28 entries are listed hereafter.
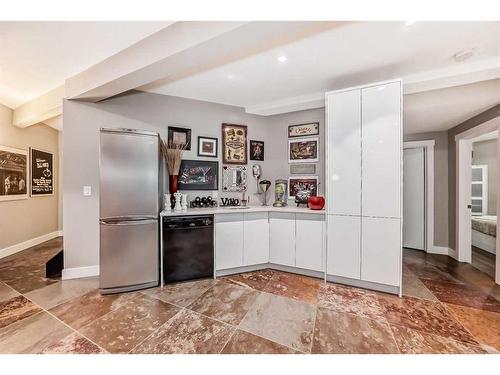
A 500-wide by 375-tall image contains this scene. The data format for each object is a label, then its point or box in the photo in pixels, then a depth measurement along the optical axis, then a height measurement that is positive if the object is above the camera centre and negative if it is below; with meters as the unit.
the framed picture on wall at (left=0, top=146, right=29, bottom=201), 3.82 +0.25
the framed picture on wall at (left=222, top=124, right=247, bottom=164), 3.80 +0.77
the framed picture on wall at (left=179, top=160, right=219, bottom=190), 3.51 +0.20
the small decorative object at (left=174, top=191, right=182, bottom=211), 3.16 -0.21
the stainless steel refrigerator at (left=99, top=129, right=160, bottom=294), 2.59 -0.28
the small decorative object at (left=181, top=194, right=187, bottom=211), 3.23 -0.22
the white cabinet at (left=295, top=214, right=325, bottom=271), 3.01 -0.76
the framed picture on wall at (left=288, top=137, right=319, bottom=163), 3.67 +0.64
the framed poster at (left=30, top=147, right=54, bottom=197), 4.45 +0.31
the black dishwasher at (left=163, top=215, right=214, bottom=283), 2.85 -0.81
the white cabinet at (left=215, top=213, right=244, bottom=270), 3.09 -0.77
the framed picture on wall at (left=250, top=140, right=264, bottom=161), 3.98 +0.68
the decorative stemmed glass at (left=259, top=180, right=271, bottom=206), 3.80 +0.03
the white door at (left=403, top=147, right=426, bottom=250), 4.32 -0.21
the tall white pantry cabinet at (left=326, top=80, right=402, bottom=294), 2.54 +0.02
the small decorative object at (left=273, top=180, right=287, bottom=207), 3.75 -0.08
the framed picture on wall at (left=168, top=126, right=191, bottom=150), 3.46 +0.81
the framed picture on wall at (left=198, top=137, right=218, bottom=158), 3.64 +0.68
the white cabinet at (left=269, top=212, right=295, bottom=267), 3.22 -0.78
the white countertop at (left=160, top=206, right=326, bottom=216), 2.91 -0.34
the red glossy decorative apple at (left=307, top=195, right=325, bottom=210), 3.20 -0.23
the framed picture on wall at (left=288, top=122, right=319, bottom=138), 3.67 +0.99
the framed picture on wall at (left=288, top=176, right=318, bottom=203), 3.65 +0.03
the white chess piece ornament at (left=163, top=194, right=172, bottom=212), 3.13 -0.23
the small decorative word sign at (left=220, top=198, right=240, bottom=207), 3.72 -0.26
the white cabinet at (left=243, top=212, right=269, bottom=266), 3.25 -0.78
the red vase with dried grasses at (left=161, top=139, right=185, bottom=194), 3.22 +0.39
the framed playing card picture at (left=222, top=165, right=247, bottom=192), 3.79 +0.16
